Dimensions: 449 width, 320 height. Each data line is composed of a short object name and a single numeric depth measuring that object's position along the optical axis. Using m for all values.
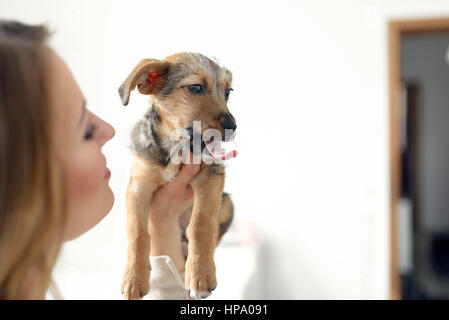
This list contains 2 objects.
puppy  0.36
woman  0.29
